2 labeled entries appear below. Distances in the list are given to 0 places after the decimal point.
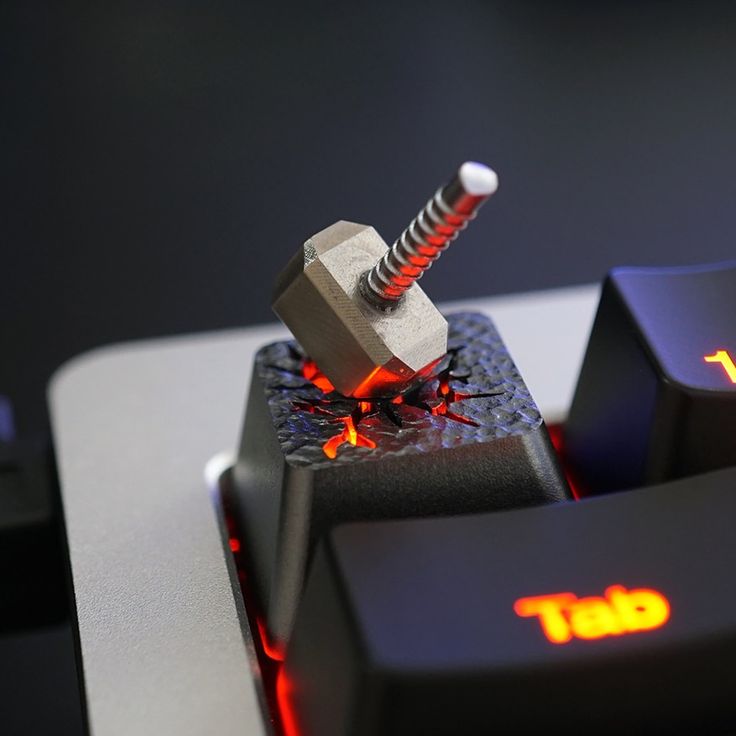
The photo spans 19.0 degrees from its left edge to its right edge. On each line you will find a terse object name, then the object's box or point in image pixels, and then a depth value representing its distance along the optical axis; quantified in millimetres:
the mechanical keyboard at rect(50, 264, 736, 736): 97
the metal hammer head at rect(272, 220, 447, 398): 107
